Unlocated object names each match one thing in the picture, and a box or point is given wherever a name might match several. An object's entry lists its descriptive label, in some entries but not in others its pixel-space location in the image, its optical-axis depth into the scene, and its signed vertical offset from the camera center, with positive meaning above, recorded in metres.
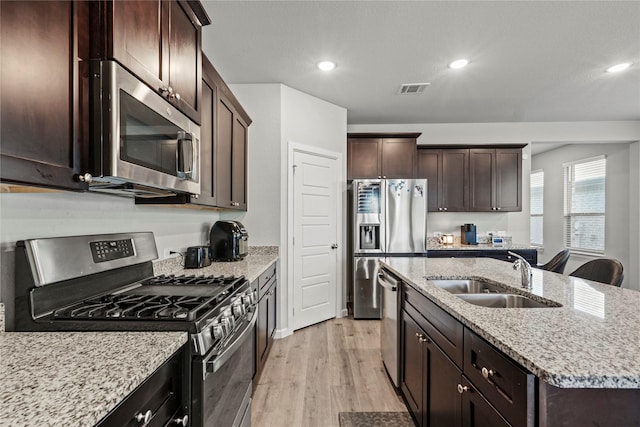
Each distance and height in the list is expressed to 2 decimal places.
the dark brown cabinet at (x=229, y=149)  2.44 +0.57
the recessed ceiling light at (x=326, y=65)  3.03 +1.45
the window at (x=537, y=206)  6.66 +0.17
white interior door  3.57 -0.30
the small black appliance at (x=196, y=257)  2.36 -0.34
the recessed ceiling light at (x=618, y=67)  3.07 +1.47
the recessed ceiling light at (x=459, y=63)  2.97 +1.46
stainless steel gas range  1.06 -0.37
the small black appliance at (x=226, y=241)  2.75 -0.26
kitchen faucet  1.67 -0.32
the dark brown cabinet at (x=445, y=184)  4.74 +0.45
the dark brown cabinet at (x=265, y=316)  2.33 -0.87
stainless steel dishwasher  2.18 -0.82
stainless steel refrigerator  4.00 -0.12
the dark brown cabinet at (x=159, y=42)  1.03 +0.68
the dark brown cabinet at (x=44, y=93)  0.76 +0.32
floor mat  1.93 -1.30
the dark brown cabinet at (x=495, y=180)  4.70 +0.51
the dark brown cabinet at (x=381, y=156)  4.45 +0.81
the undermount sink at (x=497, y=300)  1.62 -0.47
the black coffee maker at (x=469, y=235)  4.71 -0.32
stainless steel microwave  1.00 +0.28
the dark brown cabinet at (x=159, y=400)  0.73 -0.50
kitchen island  0.77 -0.38
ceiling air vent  3.51 +1.45
